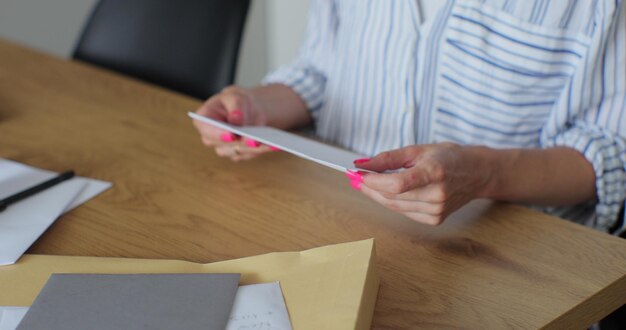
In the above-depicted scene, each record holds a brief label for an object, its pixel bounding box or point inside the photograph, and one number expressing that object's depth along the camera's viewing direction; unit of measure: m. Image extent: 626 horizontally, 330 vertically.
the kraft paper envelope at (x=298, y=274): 0.61
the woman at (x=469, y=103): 0.83
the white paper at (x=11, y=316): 0.61
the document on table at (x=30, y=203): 0.76
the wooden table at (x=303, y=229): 0.69
